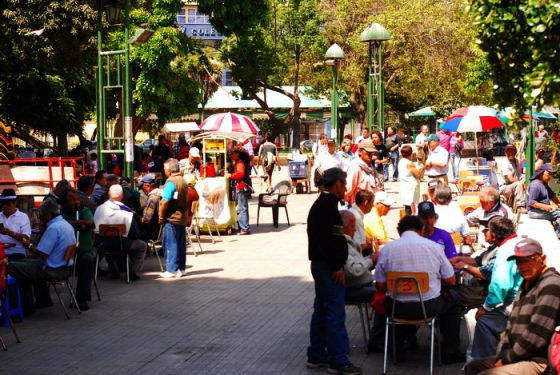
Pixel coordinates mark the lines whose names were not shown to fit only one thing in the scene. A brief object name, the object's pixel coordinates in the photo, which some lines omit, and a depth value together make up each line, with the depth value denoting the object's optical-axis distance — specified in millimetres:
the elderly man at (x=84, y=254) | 11594
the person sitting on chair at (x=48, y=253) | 10930
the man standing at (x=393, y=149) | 29844
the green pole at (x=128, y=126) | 17312
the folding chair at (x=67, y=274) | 10875
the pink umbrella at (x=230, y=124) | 22172
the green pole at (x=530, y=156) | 19438
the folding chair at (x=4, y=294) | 9406
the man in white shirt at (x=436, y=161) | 17938
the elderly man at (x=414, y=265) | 8273
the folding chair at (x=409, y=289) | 8188
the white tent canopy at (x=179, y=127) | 51469
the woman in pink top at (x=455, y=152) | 28516
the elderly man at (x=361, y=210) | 9711
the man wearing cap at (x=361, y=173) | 14479
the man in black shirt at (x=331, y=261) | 8328
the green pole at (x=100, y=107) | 17359
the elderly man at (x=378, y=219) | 10338
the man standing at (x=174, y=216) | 13508
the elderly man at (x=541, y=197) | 16234
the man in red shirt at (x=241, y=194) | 18344
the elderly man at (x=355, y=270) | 8844
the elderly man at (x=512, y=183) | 16656
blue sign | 82500
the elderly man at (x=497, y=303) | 7672
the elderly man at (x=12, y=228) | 11562
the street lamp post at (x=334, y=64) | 28641
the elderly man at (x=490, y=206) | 11391
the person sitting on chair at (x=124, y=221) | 13109
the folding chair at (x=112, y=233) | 13016
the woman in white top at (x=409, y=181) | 16594
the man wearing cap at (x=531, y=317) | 6516
